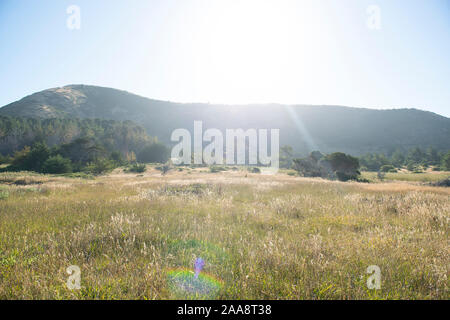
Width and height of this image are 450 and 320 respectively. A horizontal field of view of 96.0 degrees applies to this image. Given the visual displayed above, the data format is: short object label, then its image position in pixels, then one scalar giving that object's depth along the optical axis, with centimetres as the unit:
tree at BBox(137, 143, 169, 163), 7762
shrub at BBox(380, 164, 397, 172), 5648
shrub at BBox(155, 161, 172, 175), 4497
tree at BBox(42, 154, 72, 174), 3700
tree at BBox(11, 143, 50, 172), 4059
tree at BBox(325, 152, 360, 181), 3678
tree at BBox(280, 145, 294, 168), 7131
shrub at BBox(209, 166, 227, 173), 4724
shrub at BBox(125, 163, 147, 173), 4506
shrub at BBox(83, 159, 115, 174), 3747
